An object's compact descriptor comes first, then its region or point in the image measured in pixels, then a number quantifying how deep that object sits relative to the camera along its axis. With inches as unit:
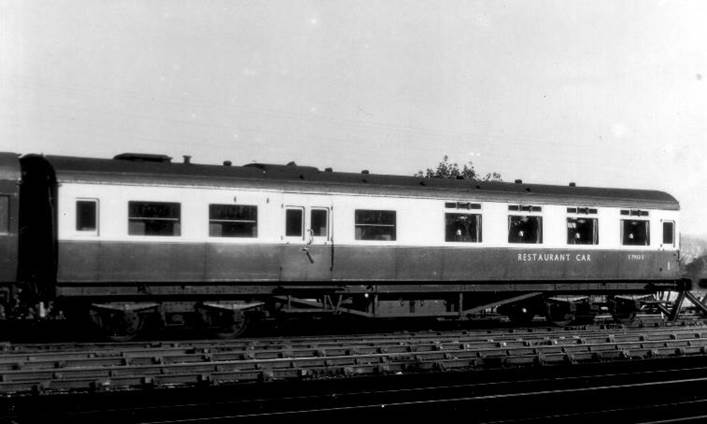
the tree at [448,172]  1820.9
